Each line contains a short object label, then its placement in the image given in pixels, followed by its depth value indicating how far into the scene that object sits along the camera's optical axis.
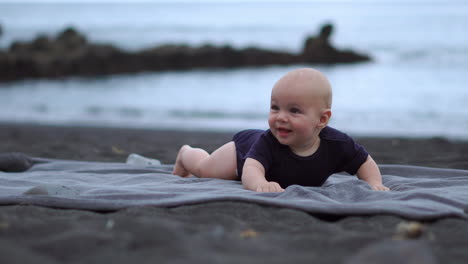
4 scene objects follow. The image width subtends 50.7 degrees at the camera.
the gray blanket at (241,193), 2.49
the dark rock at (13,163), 4.00
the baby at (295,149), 2.83
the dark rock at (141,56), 19.72
